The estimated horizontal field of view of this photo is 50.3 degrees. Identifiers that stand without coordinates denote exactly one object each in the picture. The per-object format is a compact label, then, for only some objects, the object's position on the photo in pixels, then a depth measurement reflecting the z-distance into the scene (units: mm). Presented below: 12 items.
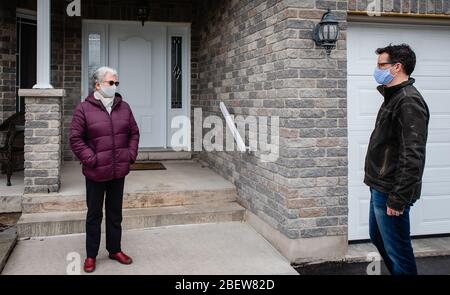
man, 2930
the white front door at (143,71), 7508
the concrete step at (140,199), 4953
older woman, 3730
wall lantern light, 4105
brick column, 5012
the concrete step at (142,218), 4656
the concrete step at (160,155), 7422
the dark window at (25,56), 6859
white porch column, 5109
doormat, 6801
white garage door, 4590
